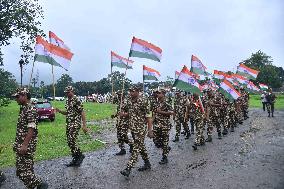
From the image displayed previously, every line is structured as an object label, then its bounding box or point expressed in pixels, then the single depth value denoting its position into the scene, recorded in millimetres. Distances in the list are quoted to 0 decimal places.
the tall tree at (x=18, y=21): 25625
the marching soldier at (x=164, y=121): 10125
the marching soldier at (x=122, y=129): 11141
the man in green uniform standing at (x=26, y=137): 6625
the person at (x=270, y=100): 26531
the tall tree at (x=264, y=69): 89438
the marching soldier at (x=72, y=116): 9281
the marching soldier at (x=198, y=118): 12795
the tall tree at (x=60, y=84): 120125
